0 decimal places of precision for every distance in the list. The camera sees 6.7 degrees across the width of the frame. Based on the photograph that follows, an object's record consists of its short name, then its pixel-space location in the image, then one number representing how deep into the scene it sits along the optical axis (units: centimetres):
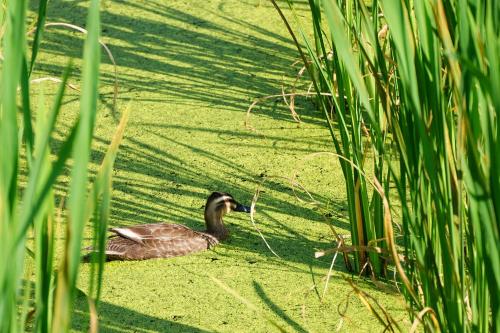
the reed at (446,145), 932
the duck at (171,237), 1156
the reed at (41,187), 809
